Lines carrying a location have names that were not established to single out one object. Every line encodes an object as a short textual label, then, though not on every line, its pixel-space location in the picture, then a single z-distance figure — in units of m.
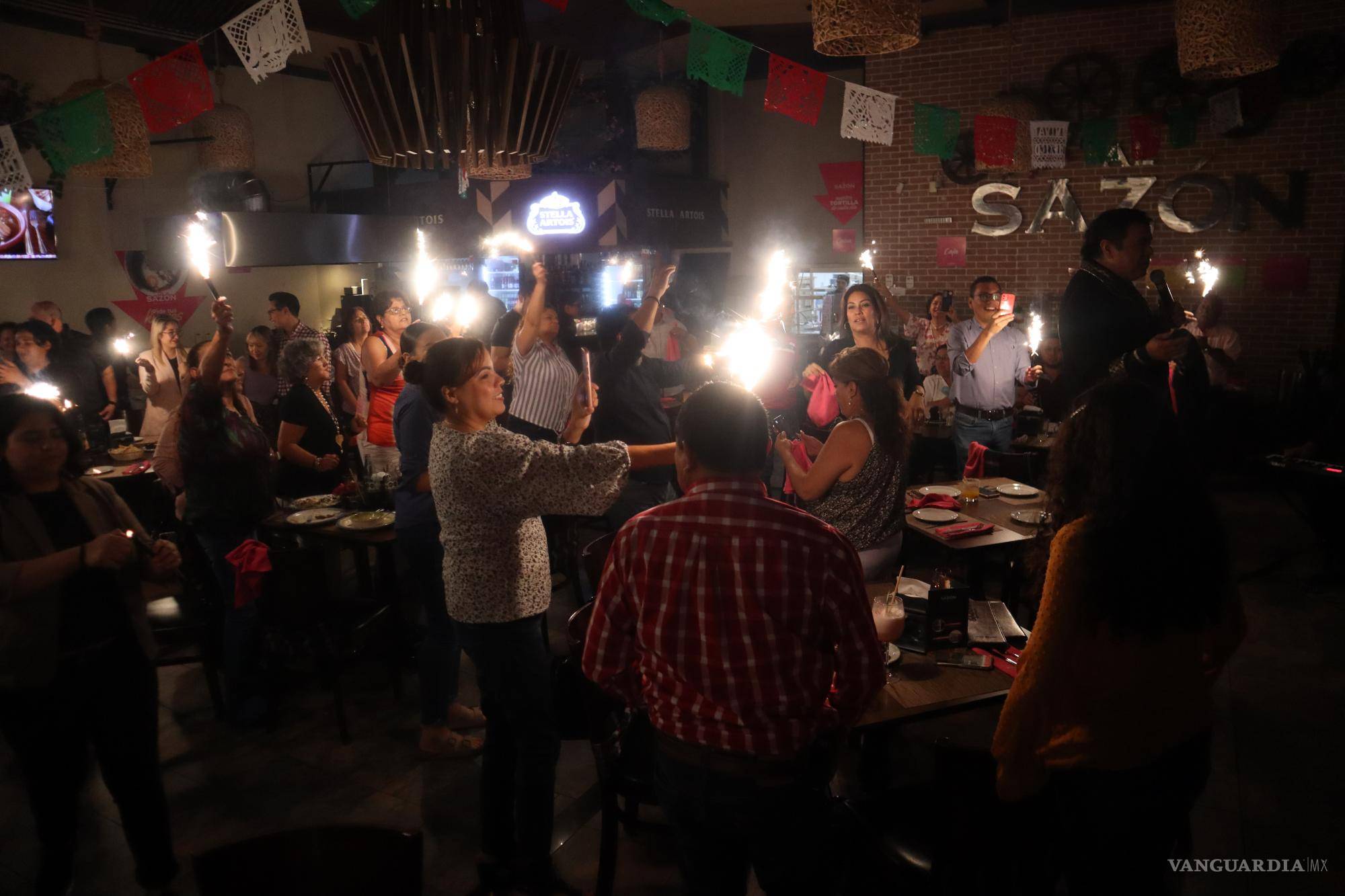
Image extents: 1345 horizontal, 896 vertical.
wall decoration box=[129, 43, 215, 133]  4.12
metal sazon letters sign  8.26
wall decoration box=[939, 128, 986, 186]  9.30
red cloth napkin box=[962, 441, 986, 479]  4.63
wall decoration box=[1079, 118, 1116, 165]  8.44
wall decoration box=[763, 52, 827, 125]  5.08
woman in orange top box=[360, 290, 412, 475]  5.29
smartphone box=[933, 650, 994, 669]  2.66
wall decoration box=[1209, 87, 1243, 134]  7.98
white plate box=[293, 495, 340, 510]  4.83
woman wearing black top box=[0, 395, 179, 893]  2.43
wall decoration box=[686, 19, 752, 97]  4.66
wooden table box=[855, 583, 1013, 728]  2.43
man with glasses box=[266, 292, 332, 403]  7.48
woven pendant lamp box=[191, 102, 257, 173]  7.44
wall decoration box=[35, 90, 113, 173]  4.55
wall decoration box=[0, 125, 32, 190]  4.68
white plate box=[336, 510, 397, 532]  4.36
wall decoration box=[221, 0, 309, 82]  3.60
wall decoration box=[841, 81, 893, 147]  5.43
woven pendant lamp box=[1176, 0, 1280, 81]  5.04
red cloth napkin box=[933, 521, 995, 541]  3.99
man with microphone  3.74
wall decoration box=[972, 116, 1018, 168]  7.30
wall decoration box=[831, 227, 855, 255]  11.44
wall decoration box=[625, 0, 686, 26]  4.05
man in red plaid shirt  1.78
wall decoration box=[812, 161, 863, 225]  11.12
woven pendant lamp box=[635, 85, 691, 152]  7.71
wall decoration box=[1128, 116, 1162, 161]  8.48
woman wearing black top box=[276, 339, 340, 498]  5.13
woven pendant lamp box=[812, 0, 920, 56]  3.58
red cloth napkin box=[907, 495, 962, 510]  4.41
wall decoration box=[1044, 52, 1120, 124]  8.59
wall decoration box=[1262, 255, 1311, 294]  8.30
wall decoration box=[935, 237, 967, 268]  9.59
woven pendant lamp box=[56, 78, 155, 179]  4.75
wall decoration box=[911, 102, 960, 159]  6.19
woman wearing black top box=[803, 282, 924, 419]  5.47
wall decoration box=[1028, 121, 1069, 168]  8.23
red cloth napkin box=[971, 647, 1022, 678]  2.63
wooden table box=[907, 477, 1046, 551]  3.93
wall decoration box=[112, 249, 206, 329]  9.79
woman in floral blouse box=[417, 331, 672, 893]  2.49
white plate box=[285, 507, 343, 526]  4.46
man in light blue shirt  5.83
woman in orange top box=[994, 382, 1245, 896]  1.83
